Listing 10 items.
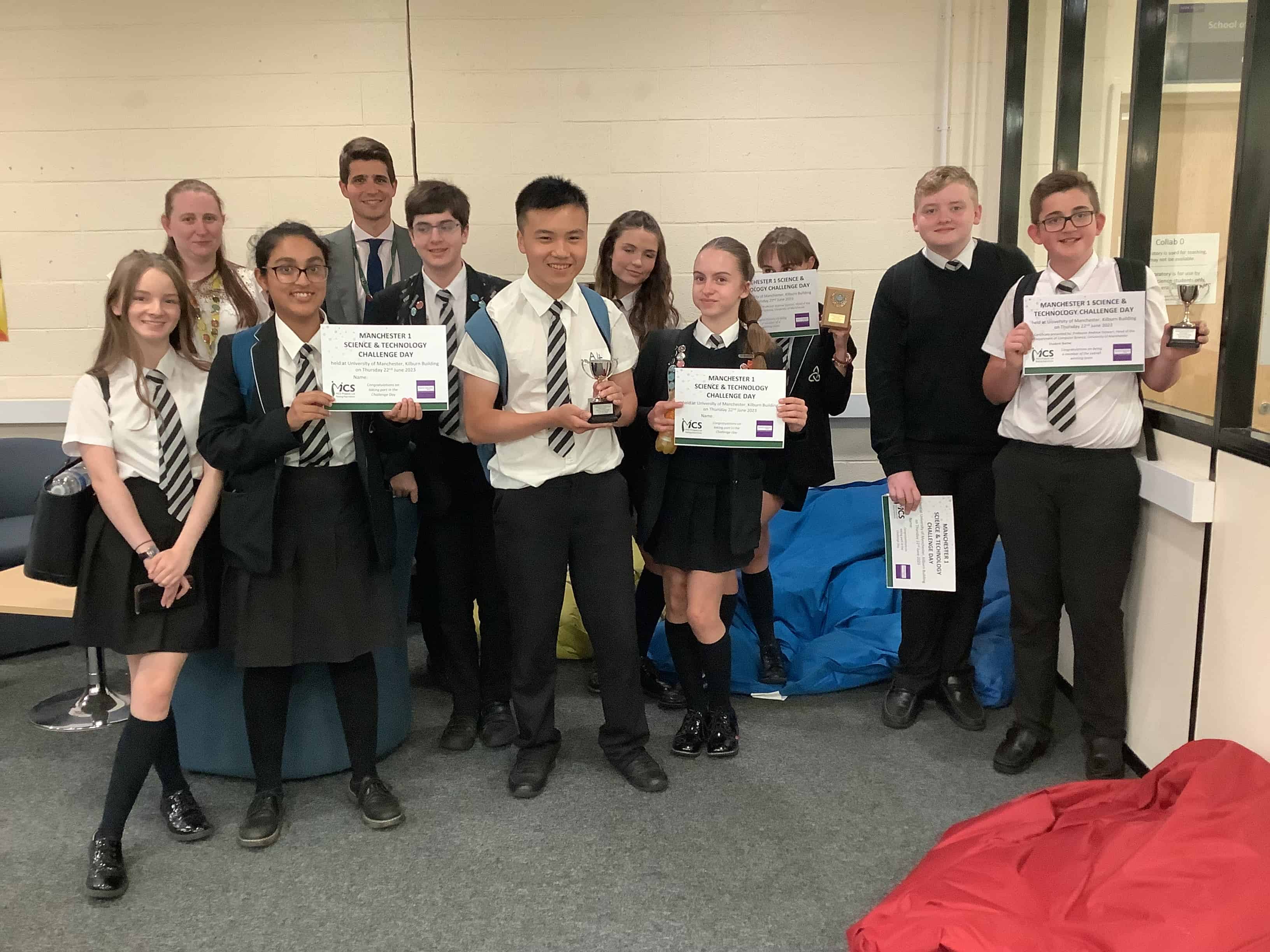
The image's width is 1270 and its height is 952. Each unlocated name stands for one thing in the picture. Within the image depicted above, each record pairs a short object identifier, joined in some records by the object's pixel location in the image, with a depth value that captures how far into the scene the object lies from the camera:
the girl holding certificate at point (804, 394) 3.12
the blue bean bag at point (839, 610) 3.44
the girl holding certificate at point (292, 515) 2.39
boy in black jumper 2.93
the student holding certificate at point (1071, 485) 2.57
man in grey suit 3.17
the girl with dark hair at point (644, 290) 3.21
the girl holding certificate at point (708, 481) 2.69
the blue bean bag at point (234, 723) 2.79
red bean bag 1.79
